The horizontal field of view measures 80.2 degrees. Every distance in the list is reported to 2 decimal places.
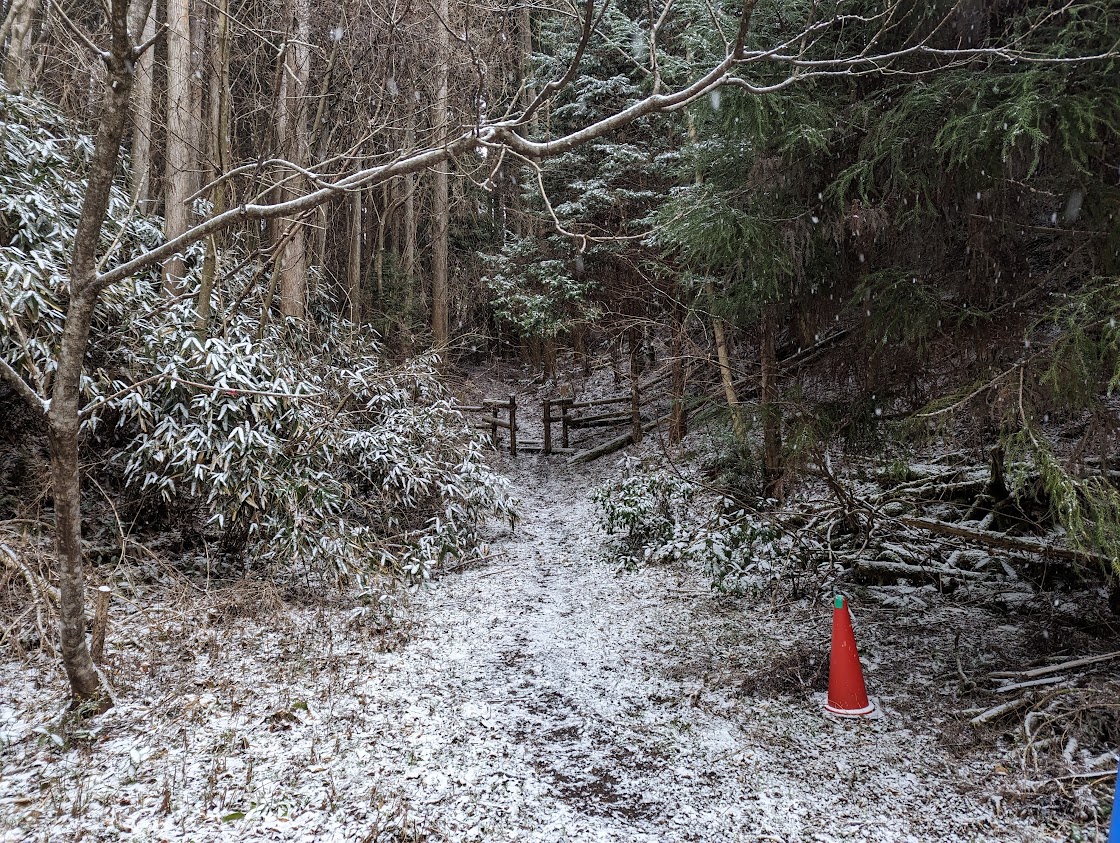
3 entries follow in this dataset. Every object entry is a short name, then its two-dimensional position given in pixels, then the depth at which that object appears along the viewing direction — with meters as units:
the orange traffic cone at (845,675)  3.97
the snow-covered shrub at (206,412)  5.54
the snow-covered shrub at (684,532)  5.71
